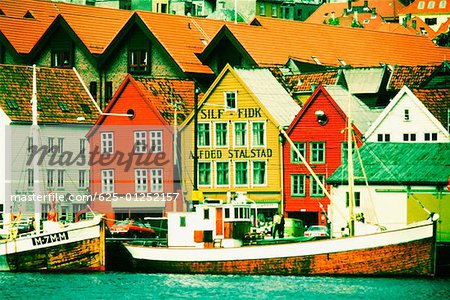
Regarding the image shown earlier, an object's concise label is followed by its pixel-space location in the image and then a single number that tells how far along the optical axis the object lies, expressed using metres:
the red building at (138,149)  109.75
